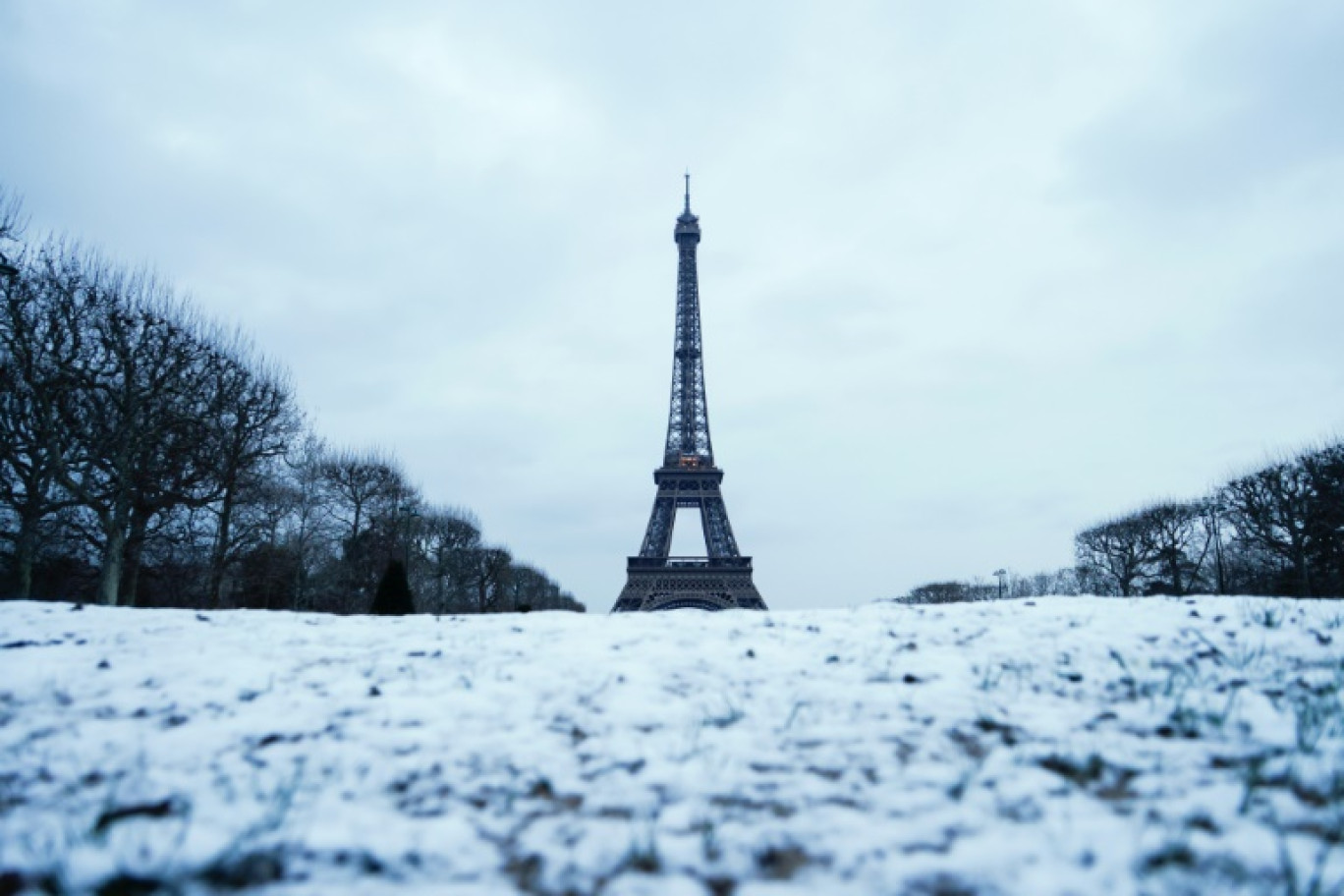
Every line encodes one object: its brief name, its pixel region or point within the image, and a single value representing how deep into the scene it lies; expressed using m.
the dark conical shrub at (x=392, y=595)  16.31
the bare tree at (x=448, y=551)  40.18
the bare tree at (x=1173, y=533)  38.66
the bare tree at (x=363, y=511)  34.81
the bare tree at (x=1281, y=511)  30.75
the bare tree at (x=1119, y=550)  39.34
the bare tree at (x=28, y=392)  18.67
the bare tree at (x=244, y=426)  23.72
